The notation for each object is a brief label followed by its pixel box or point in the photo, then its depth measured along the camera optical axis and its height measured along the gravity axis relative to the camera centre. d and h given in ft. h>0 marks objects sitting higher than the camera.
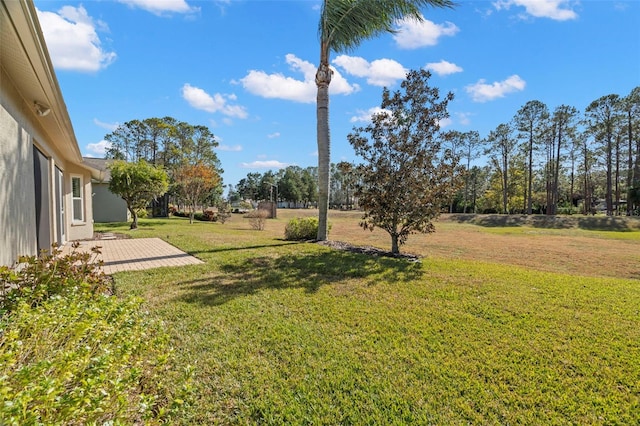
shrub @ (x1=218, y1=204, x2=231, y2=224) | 83.92 -2.78
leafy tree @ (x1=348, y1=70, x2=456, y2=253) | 27.04 +3.86
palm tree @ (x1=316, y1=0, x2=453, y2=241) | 31.25 +18.73
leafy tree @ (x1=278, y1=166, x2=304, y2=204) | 239.50 +12.94
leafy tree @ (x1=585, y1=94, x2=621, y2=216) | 103.59 +28.72
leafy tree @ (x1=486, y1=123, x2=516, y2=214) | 133.40 +25.92
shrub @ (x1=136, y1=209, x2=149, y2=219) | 53.54 -1.72
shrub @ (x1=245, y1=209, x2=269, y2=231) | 61.82 -3.29
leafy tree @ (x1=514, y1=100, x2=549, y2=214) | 115.75 +31.65
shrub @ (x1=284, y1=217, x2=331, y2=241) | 40.06 -3.36
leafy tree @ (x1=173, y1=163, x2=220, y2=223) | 78.59 +5.65
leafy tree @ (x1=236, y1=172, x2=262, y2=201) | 269.03 +14.28
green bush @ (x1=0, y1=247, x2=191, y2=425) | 5.02 -3.31
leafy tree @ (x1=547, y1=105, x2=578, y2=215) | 112.16 +27.86
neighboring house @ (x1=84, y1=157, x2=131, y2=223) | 65.82 -0.86
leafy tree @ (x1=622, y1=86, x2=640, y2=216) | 97.25 +20.52
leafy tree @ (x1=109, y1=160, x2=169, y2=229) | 47.06 +3.03
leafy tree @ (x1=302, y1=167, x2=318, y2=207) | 249.55 +12.75
